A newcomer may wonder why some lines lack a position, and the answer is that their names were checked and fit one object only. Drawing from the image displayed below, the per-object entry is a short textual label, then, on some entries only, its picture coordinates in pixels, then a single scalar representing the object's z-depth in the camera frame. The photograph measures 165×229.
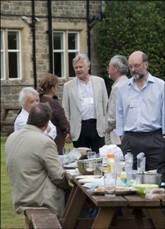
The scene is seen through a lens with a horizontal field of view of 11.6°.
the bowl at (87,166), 7.07
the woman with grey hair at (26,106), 8.41
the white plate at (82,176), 6.89
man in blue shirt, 7.80
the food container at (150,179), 6.07
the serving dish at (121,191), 5.89
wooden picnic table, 5.64
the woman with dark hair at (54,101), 9.03
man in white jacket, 9.45
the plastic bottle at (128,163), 6.57
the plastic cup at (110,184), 5.84
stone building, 28.86
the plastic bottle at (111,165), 6.39
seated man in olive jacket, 6.98
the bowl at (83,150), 8.18
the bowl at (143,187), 5.82
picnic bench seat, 6.59
